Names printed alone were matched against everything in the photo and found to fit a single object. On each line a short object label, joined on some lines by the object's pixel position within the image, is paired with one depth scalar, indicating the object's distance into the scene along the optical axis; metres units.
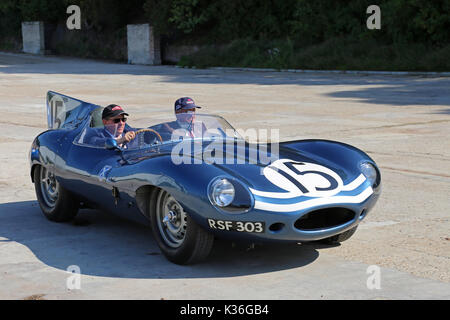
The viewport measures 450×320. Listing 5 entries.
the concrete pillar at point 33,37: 56.19
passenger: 7.14
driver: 7.50
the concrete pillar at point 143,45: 46.81
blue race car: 5.70
